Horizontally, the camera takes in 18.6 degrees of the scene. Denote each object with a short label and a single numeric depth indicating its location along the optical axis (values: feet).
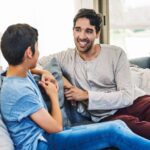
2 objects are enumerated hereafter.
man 8.85
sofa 7.25
